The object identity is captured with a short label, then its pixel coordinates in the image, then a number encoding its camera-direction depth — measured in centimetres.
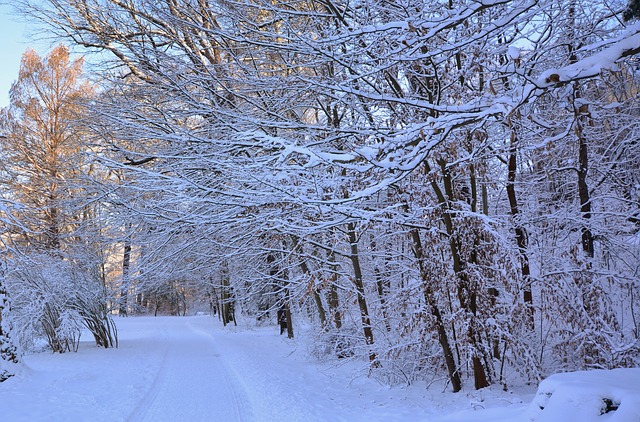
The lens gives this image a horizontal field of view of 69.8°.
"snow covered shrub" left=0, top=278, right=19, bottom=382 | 945
